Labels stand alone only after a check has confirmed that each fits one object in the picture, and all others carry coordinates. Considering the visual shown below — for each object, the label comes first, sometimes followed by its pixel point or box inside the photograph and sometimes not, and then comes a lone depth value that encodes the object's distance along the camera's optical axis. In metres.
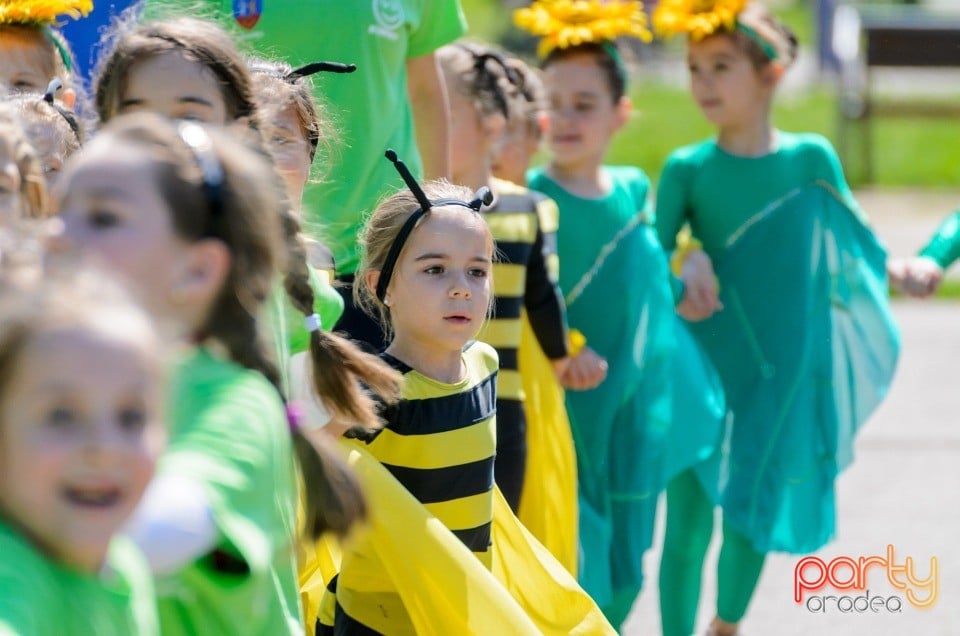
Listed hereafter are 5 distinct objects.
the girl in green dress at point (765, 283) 10.07
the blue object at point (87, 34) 8.51
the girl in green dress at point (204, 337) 3.80
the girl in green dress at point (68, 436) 3.35
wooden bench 25.06
